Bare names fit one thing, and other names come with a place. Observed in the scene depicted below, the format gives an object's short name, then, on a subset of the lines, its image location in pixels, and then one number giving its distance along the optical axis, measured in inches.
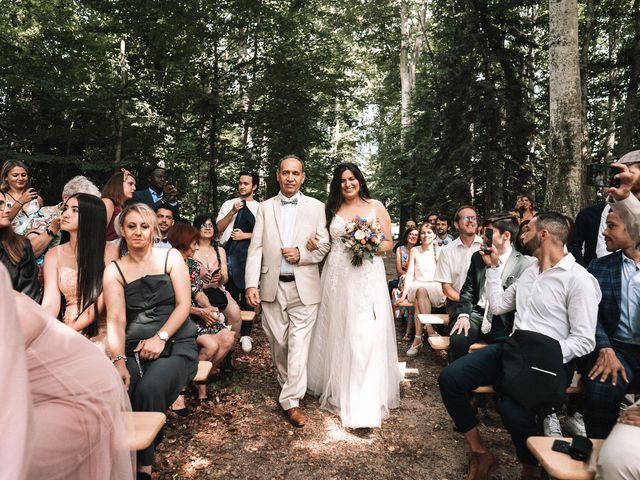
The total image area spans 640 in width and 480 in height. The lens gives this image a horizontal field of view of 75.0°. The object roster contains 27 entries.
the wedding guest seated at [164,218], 223.6
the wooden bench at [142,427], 81.2
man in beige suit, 169.8
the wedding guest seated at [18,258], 144.2
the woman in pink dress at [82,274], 134.0
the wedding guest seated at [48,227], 183.6
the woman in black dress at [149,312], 127.3
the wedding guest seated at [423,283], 270.5
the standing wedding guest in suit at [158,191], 247.6
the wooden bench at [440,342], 189.3
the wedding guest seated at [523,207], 330.8
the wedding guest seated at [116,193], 207.6
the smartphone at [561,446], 93.4
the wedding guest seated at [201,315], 181.5
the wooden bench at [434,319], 221.7
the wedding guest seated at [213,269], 218.1
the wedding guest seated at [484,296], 167.6
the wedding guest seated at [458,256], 224.8
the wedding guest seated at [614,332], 122.7
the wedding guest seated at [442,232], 349.0
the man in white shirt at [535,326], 121.9
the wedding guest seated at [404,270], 305.0
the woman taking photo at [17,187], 198.1
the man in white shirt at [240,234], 255.3
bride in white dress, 163.9
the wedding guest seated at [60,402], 47.3
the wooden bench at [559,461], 85.0
